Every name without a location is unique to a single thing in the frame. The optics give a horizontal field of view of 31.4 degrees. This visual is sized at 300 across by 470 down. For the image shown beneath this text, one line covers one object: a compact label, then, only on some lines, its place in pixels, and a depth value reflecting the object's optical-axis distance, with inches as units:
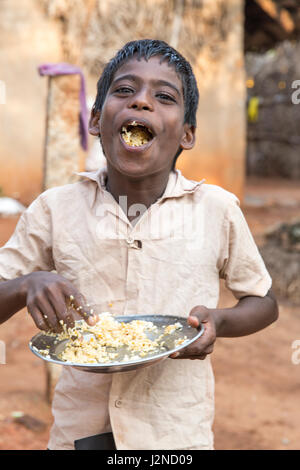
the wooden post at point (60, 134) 128.5
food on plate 53.7
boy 57.2
